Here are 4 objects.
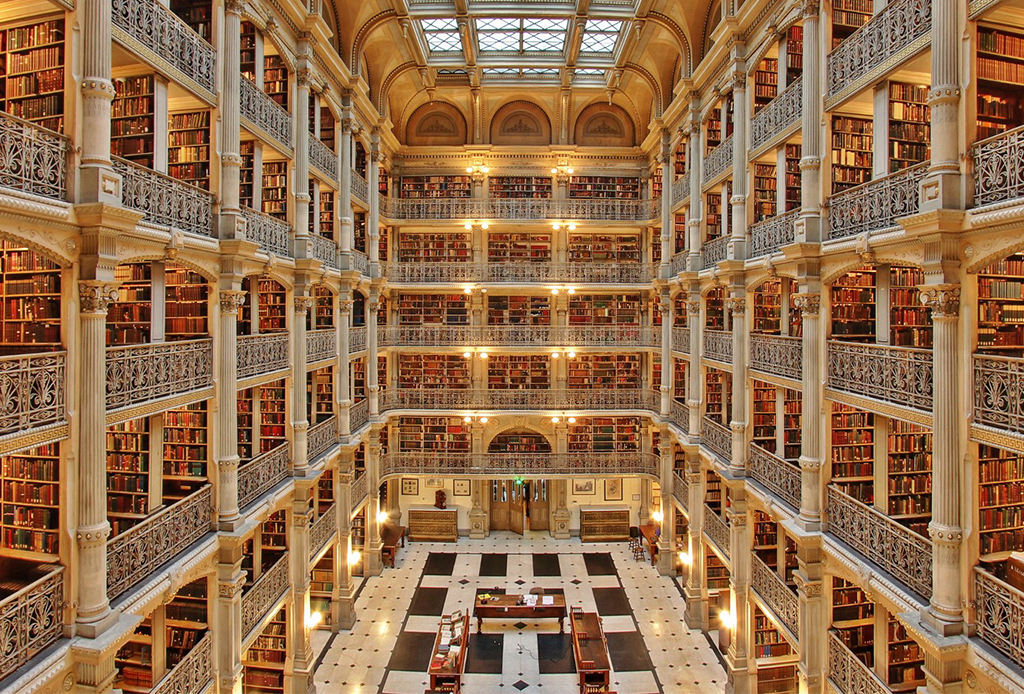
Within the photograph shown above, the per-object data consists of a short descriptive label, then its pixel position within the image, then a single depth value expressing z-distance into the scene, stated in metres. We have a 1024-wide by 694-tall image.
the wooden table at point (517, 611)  11.66
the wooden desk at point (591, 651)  9.54
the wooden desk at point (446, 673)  9.37
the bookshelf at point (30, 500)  5.43
